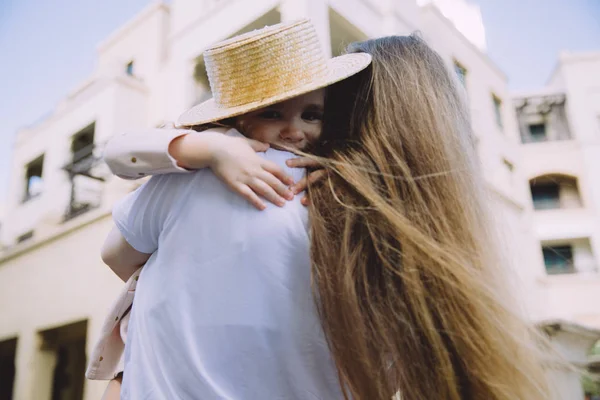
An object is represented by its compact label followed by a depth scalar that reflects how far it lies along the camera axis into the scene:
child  1.20
